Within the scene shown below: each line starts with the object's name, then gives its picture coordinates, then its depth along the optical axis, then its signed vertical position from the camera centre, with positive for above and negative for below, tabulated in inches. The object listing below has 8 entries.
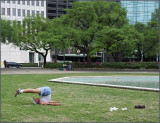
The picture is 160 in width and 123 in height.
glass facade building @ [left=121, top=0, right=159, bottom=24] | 3110.2 +550.2
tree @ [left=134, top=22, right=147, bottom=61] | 2068.8 +217.6
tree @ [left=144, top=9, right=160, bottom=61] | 1773.5 +133.6
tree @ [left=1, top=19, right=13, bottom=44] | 1490.3 +145.8
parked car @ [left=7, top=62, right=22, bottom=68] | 2269.4 -73.1
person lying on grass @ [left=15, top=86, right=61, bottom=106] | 327.4 -50.1
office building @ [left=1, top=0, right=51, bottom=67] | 3004.4 +479.5
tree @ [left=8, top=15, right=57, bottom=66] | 1647.4 +151.1
